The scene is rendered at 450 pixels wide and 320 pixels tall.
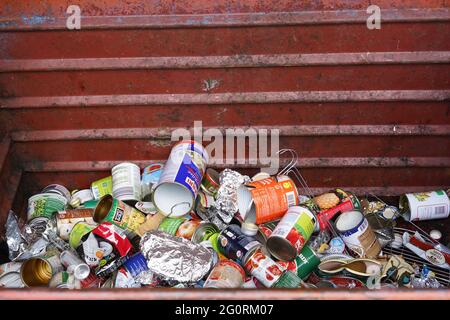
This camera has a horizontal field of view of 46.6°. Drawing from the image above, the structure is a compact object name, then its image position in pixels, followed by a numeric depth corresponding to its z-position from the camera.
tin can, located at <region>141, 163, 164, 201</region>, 3.13
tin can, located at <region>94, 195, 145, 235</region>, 2.86
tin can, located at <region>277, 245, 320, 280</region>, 2.69
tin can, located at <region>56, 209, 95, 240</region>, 2.95
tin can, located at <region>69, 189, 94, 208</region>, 3.17
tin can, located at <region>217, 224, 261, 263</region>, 2.68
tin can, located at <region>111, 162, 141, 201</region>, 3.05
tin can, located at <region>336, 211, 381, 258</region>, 2.78
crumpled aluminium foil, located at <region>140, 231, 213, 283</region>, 2.52
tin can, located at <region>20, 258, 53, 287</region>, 2.65
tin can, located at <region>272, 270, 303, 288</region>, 2.48
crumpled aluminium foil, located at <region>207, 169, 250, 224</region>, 2.94
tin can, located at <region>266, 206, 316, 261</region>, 2.66
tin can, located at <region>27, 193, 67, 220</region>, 3.06
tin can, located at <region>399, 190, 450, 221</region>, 3.10
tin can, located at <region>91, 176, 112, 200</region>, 3.18
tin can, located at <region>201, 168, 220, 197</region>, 3.05
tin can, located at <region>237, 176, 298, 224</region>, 2.82
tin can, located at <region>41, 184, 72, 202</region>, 3.23
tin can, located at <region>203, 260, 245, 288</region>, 2.44
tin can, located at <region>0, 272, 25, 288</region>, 2.69
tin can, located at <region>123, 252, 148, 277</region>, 2.66
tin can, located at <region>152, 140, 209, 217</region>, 2.84
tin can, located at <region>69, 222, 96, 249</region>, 2.80
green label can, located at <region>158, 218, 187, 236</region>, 2.85
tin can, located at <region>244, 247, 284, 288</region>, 2.57
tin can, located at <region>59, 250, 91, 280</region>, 2.60
